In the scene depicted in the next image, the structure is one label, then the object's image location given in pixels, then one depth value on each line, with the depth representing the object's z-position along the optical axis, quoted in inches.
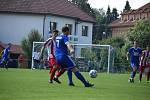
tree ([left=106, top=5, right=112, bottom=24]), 5880.9
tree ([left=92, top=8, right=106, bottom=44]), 5247.0
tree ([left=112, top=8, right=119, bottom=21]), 5866.1
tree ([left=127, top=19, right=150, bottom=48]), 2972.4
